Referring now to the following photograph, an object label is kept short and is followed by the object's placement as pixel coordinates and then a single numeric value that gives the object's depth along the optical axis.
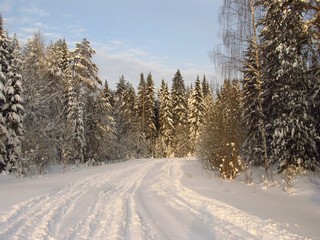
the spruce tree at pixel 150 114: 66.19
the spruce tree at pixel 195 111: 58.96
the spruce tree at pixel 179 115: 60.75
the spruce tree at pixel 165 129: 63.41
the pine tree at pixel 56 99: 31.59
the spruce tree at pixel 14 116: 23.36
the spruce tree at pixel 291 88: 16.38
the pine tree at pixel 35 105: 25.33
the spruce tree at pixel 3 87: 22.44
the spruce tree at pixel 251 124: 21.55
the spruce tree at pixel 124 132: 47.62
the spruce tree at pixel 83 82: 33.38
